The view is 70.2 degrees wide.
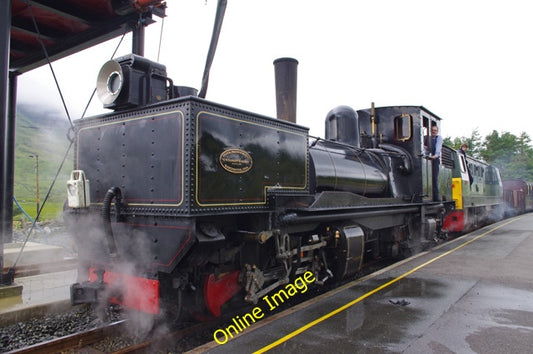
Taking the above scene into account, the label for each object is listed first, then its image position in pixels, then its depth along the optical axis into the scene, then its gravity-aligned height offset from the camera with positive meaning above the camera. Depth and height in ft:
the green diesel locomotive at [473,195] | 36.74 -0.23
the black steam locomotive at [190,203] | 11.92 -0.26
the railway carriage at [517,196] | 72.33 -0.84
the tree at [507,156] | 151.33 +15.00
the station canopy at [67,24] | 20.42 +10.04
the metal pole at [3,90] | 16.80 +4.86
